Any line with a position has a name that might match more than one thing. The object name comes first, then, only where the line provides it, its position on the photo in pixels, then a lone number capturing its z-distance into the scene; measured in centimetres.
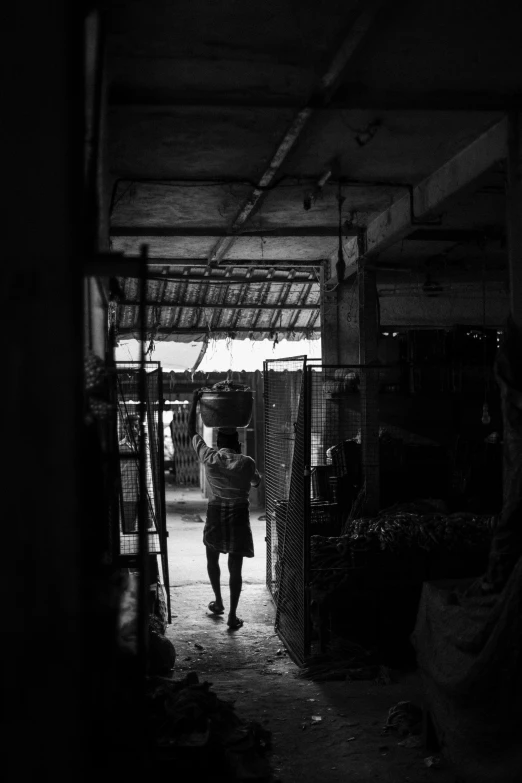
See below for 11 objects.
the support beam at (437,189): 579
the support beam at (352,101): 512
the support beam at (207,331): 1217
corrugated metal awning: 1096
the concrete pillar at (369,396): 820
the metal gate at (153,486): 703
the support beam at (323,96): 417
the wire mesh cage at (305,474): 688
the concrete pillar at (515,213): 517
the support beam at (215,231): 891
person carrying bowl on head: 802
